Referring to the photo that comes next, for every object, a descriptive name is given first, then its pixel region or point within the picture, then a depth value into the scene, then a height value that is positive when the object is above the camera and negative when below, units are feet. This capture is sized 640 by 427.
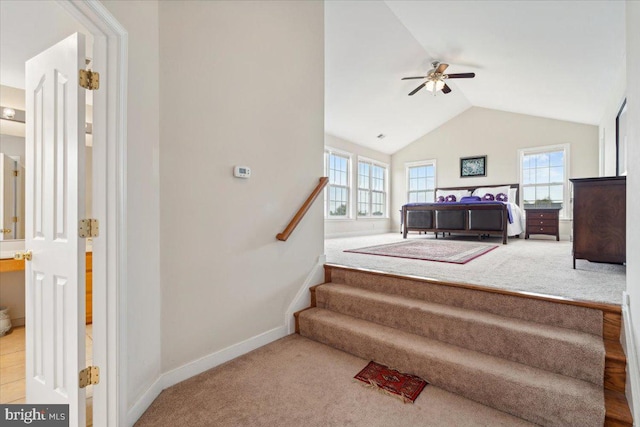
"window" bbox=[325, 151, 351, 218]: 21.09 +2.19
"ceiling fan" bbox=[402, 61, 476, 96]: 14.64 +7.63
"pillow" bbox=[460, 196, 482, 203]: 19.61 +1.00
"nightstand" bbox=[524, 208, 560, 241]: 18.17 -0.58
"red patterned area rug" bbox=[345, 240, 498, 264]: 11.12 -1.85
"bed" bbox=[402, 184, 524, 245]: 16.30 -0.18
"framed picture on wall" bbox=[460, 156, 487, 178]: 22.79 +3.99
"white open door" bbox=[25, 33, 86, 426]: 4.03 -0.26
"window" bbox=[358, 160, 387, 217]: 24.48 +2.19
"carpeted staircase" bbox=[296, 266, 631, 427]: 4.33 -2.75
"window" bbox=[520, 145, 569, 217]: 19.58 +2.86
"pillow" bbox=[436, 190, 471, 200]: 23.16 +1.72
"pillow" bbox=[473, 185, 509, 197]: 21.20 +1.80
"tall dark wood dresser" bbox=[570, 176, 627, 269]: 7.63 -0.17
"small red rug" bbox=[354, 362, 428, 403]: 5.08 -3.42
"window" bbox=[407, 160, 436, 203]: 25.62 +3.01
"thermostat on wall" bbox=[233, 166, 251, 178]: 6.30 +0.94
